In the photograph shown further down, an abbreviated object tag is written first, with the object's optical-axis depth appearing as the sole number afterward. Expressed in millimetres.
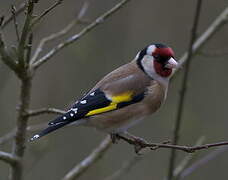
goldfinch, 7539
